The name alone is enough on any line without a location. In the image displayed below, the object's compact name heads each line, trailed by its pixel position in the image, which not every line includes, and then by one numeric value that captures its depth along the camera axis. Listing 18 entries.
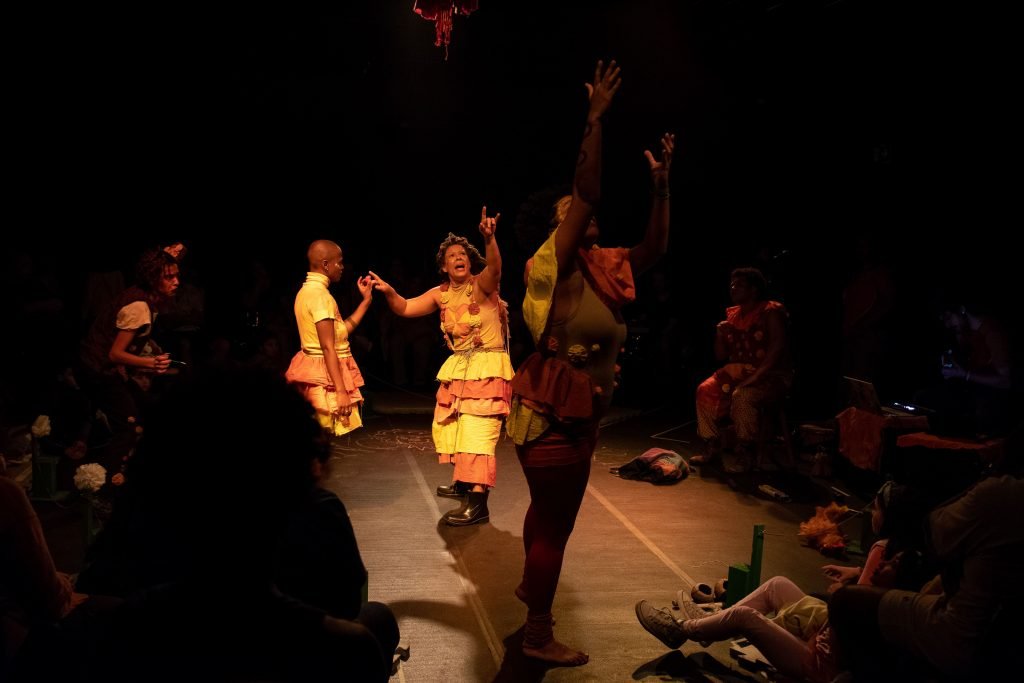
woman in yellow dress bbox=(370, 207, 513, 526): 4.95
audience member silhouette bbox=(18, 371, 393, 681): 1.44
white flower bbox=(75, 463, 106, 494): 4.30
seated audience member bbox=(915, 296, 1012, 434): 4.95
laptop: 5.39
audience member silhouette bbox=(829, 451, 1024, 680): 2.34
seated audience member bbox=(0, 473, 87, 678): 2.36
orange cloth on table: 5.33
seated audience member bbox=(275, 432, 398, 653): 1.71
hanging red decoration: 5.34
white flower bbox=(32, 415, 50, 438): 5.09
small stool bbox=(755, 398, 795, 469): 6.45
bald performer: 4.97
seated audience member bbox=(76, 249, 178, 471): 4.84
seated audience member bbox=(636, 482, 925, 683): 2.92
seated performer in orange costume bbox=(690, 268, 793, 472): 6.29
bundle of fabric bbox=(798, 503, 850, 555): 4.75
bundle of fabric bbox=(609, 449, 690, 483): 6.18
